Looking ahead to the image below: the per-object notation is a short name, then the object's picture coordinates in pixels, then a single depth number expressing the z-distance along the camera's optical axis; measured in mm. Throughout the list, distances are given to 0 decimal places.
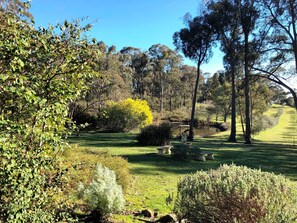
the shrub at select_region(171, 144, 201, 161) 11328
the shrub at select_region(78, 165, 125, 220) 4266
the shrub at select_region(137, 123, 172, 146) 15445
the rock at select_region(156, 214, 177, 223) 4480
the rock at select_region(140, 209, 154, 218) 4848
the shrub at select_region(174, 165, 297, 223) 2965
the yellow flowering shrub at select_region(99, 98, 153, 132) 26531
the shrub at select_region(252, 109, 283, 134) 28203
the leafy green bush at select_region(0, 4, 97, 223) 1968
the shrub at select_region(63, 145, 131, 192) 5188
